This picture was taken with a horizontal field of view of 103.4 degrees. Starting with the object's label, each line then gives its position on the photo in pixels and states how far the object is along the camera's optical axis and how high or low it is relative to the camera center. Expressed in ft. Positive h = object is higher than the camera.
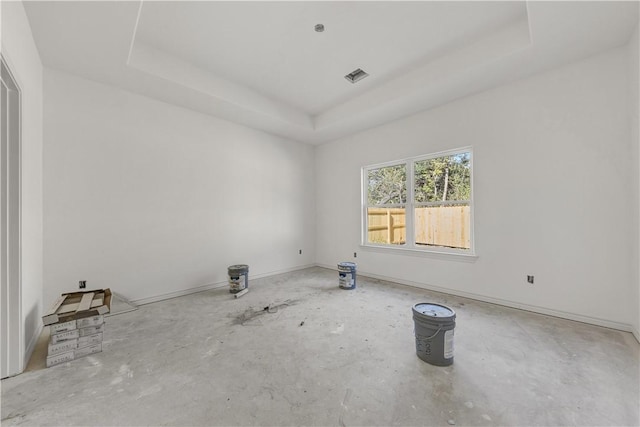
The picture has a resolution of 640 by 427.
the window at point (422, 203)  12.59 +0.63
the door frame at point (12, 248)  6.39 -0.69
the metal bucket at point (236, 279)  13.00 -3.18
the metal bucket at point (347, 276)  13.57 -3.24
